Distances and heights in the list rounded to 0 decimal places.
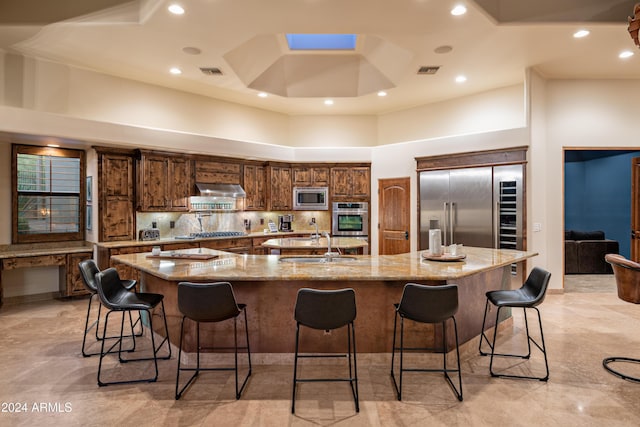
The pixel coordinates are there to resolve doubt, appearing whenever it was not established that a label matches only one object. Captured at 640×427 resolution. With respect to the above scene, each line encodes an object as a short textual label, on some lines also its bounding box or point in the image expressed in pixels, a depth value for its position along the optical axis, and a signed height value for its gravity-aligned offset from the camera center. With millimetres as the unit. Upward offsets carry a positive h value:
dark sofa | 7613 -892
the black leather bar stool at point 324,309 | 2625 -716
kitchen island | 3057 -729
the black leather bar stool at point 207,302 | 2770 -697
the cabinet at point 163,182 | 6102 +574
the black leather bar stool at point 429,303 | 2721 -697
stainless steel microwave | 7926 +359
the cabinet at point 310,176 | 7949 +856
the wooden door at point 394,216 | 7219 -43
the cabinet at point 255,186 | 7531 +596
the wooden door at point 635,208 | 6320 +105
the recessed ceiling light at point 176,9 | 3852 +2270
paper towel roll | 3889 -315
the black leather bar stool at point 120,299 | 3074 -796
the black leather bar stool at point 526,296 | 3109 -781
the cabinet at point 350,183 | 7844 +692
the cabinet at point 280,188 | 7781 +572
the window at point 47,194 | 5637 +340
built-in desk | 5227 -683
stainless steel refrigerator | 5805 +153
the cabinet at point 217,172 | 6852 +851
